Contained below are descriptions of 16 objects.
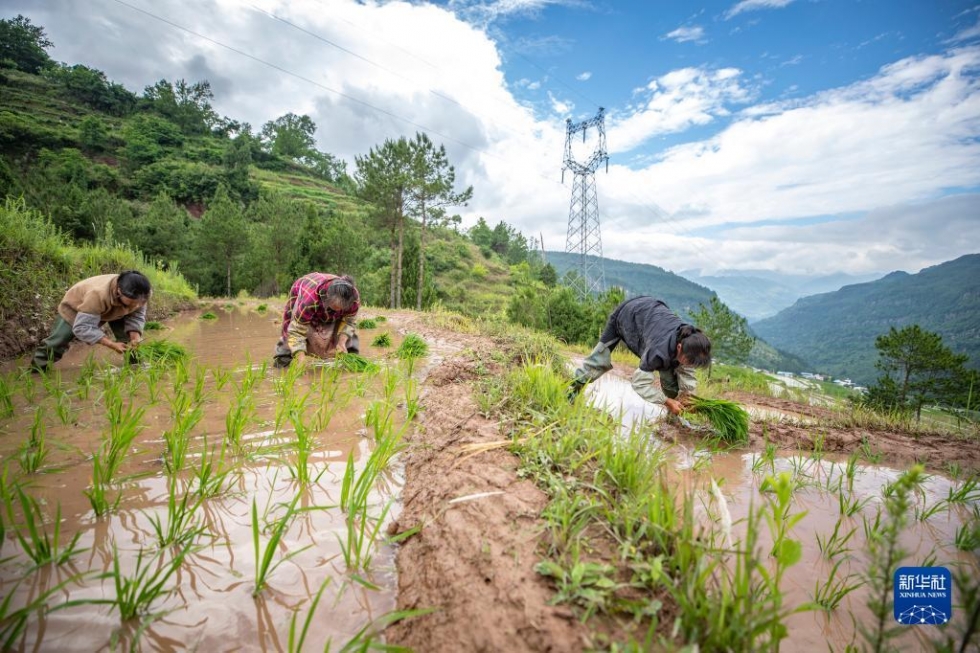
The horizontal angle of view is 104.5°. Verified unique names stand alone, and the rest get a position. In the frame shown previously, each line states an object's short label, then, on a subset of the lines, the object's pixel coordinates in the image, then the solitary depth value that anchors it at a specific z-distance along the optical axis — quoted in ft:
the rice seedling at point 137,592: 3.61
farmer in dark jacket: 11.30
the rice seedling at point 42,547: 3.89
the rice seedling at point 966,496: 8.00
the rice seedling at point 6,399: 8.09
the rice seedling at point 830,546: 5.98
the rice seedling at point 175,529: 4.62
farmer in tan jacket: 12.39
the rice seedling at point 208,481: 5.60
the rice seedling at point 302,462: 6.34
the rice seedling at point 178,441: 6.20
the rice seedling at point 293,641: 3.24
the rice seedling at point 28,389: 9.10
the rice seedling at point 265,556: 4.07
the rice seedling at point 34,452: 5.91
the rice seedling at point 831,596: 4.72
